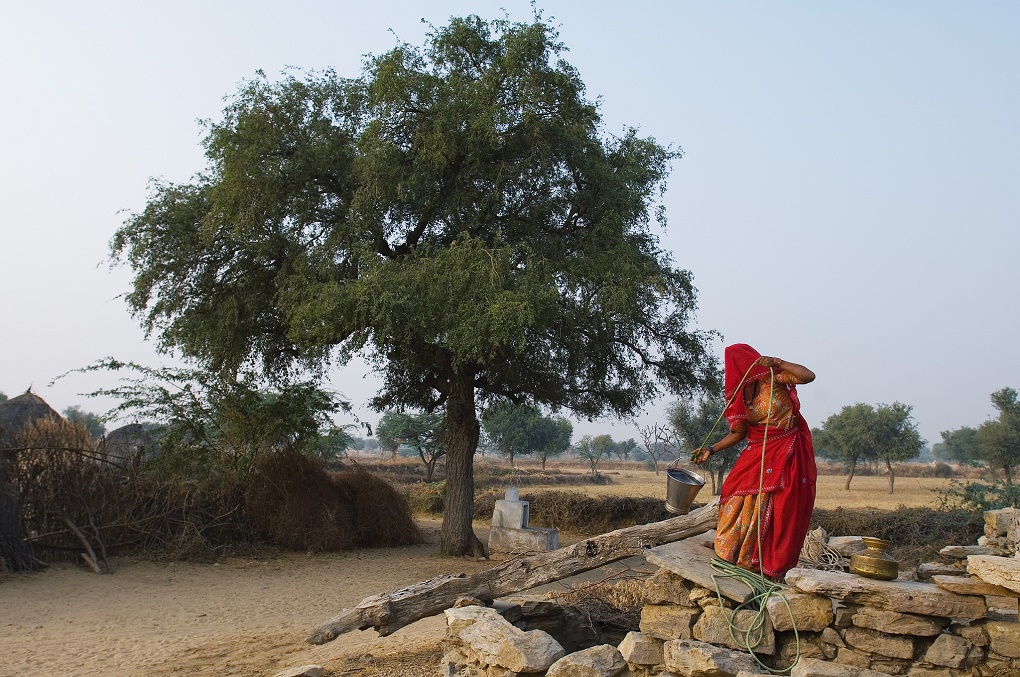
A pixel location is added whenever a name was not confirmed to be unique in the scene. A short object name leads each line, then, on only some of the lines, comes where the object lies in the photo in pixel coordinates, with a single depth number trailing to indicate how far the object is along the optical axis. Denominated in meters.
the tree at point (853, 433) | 43.16
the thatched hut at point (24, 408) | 20.27
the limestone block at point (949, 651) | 4.55
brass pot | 4.92
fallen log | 6.68
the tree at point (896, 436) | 41.75
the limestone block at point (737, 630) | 5.04
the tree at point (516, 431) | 59.56
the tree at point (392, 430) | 54.22
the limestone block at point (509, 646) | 5.49
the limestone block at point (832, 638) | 4.84
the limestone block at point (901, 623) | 4.63
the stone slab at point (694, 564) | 5.24
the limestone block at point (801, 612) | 4.90
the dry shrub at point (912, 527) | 12.99
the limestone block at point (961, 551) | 8.00
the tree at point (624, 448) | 112.06
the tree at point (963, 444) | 48.20
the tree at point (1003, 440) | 38.62
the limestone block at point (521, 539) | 14.90
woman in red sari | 5.50
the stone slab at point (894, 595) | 4.56
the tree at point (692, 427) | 32.53
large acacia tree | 12.81
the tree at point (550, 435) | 61.44
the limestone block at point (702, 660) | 4.85
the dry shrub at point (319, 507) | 14.98
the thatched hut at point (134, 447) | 13.80
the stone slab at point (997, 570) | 4.35
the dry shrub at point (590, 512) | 18.83
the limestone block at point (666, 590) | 5.45
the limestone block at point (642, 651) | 5.36
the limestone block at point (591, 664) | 5.21
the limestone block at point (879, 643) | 4.66
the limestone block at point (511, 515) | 15.60
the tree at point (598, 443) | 97.95
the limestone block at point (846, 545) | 6.77
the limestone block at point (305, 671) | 6.41
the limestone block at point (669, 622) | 5.36
